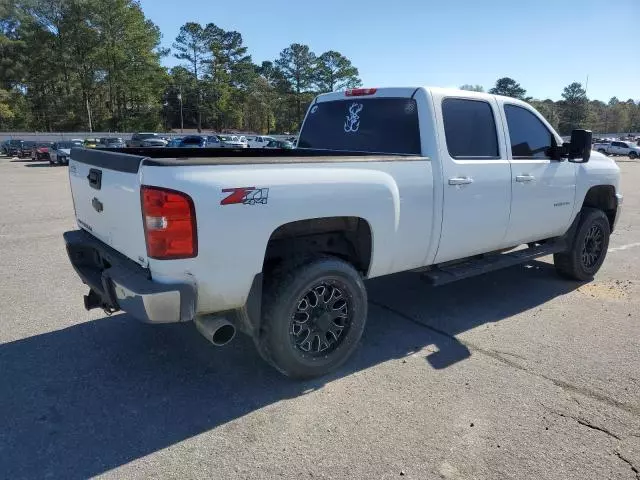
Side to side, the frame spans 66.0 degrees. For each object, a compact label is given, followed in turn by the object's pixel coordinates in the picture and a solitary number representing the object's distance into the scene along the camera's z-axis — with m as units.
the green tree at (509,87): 121.75
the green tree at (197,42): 82.81
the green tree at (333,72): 99.50
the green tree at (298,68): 96.69
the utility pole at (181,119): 85.44
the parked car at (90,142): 30.98
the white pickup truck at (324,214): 2.84
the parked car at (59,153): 31.83
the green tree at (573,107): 118.00
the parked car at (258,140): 42.72
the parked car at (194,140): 31.51
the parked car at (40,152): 35.98
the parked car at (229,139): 39.18
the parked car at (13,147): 41.84
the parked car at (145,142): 30.98
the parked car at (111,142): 31.59
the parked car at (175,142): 30.57
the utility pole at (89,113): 71.28
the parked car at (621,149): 47.25
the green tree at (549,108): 90.44
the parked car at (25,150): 41.38
